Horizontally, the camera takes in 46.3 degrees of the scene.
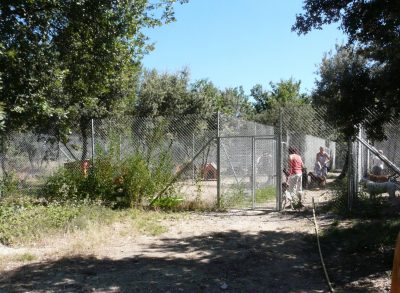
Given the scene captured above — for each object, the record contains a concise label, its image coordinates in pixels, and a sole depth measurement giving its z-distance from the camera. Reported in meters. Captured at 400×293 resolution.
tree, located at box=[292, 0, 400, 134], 6.39
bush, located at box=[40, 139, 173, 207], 11.67
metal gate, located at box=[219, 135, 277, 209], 11.89
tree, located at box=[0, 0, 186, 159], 9.45
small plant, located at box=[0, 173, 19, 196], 12.90
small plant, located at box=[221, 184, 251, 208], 11.87
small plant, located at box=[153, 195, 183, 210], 11.87
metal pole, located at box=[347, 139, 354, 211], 10.28
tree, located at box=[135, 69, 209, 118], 25.08
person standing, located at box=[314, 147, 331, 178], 16.08
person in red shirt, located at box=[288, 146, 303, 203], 11.91
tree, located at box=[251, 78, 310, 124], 57.99
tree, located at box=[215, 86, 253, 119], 41.00
